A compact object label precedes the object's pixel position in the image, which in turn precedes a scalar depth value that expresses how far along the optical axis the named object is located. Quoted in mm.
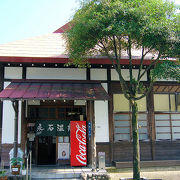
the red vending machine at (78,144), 10555
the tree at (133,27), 7996
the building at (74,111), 10586
